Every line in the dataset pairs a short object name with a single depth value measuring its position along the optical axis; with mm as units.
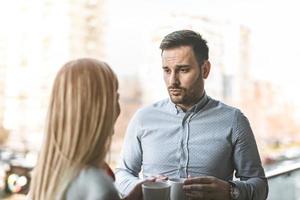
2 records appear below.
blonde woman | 690
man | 1214
